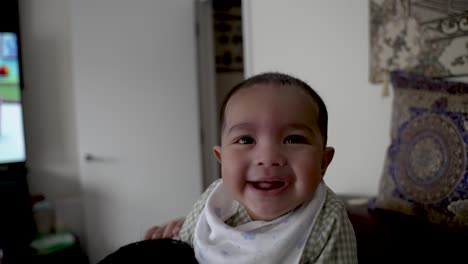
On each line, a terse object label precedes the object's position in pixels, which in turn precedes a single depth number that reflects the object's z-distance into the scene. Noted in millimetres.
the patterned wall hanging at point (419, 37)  1261
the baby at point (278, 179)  683
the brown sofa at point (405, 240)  871
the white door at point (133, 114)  2855
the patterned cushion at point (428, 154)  966
